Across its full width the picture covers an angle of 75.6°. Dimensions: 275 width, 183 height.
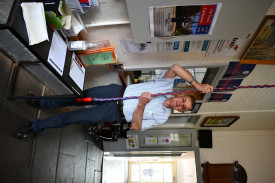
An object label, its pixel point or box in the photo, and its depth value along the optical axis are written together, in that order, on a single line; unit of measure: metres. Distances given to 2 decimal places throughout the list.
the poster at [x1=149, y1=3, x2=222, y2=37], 1.11
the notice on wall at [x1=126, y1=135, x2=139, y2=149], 2.72
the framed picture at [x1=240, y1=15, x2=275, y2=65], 1.23
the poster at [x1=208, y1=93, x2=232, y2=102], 2.00
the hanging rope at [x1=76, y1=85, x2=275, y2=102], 1.37
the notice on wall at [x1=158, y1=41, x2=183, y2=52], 1.52
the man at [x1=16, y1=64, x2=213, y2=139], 1.51
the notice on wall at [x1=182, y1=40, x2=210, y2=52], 1.50
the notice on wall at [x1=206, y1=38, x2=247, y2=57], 1.44
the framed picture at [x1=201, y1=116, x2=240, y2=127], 2.52
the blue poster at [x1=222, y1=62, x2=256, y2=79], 1.59
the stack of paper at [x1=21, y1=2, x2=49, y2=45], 1.02
